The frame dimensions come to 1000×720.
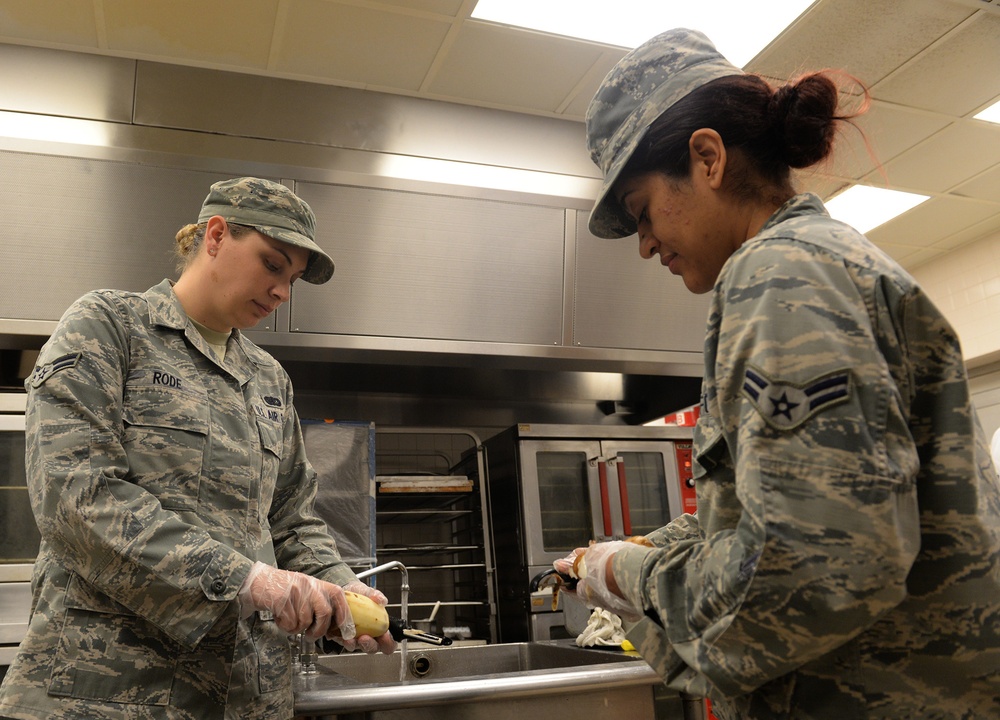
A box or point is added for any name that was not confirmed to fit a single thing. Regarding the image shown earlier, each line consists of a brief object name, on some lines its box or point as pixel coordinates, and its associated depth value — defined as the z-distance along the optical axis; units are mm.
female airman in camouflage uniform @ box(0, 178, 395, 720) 1306
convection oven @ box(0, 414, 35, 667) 2328
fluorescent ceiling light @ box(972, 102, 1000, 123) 3680
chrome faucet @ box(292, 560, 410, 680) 2094
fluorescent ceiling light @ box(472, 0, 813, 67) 2752
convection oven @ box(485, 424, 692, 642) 3061
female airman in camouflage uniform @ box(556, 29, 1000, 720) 696
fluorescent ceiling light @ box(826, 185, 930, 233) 4590
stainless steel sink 1705
